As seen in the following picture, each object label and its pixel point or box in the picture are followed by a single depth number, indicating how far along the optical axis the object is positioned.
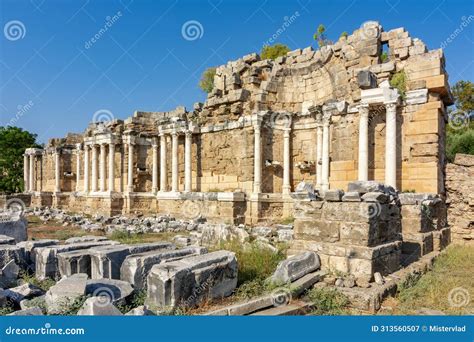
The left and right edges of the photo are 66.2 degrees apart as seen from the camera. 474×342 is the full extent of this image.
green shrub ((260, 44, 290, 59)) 29.05
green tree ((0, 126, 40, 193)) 33.81
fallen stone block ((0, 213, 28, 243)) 9.22
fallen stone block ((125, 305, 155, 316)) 3.96
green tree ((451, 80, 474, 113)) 27.08
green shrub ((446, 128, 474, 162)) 17.77
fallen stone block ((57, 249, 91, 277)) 5.84
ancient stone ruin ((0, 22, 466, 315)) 5.77
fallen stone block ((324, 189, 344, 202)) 6.45
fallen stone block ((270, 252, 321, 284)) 5.55
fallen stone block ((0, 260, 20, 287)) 5.76
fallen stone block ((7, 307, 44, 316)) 4.13
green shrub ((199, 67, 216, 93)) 33.73
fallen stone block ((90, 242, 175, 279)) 5.76
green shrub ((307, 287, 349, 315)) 4.91
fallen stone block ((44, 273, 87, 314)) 4.35
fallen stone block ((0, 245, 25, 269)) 6.31
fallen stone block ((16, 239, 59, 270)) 6.82
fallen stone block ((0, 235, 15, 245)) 7.53
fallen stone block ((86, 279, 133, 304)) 4.66
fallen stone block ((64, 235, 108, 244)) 7.76
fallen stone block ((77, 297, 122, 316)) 3.82
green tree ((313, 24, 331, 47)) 27.06
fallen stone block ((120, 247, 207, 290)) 5.37
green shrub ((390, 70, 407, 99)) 11.15
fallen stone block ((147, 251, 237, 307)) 4.54
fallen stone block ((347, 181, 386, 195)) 6.58
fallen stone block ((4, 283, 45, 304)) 4.80
